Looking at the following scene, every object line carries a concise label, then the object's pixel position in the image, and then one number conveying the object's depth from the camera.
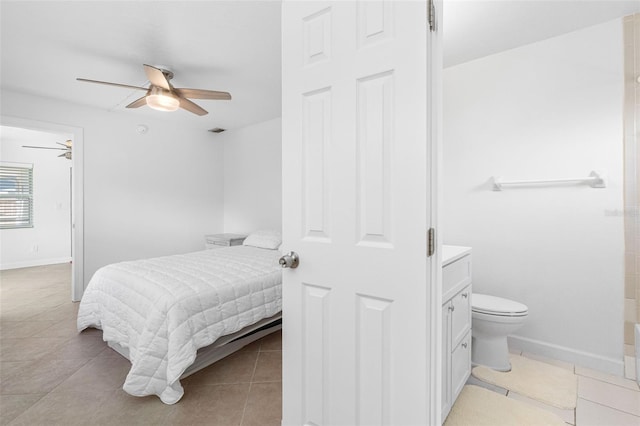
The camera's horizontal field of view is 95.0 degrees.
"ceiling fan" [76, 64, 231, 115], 2.49
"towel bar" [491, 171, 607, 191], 2.06
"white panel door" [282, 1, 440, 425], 1.01
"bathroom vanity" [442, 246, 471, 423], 1.49
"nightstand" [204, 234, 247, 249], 4.60
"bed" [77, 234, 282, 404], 1.80
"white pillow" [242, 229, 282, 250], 3.83
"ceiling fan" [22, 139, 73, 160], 4.36
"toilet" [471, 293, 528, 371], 1.95
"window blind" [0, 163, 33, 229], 5.30
